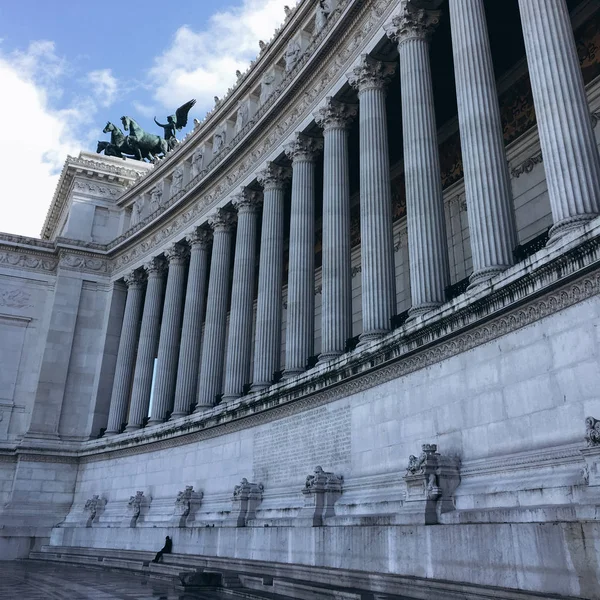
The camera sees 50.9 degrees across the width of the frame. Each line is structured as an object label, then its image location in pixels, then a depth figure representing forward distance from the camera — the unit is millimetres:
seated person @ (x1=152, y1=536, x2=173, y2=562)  28812
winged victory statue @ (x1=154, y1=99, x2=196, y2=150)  63125
